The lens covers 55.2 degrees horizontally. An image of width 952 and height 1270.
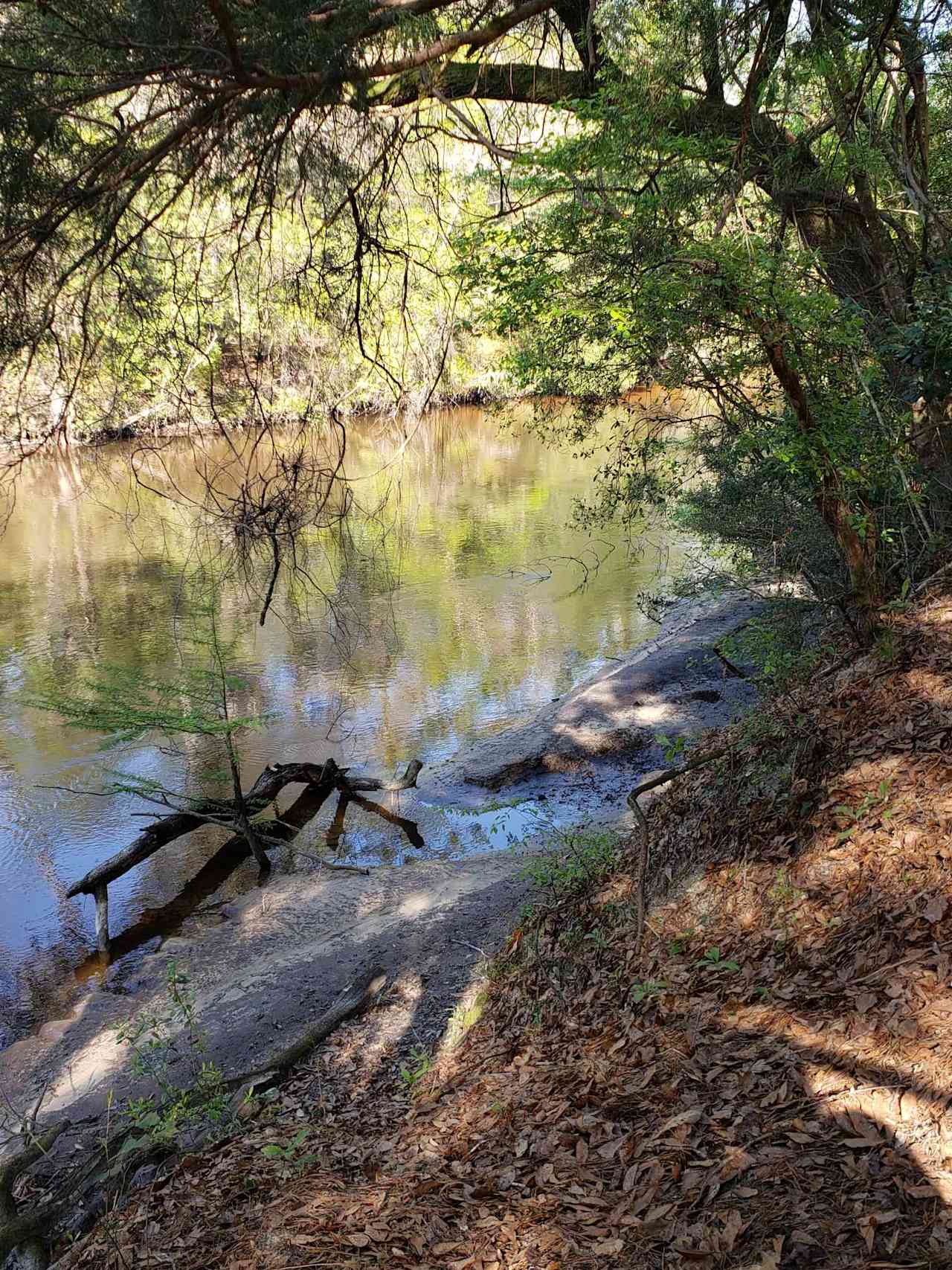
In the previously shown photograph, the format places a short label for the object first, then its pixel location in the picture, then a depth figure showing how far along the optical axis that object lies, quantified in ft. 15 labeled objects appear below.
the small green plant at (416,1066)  16.78
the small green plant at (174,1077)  15.62
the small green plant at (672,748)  20.44
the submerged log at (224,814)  29.12
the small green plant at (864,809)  15.11
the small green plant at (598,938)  17.19
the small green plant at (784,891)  14.71
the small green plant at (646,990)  14.39
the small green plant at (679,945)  15.33
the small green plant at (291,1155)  13.56
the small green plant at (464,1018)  17.81
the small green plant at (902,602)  19.62
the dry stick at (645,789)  16.78
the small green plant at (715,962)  14.10
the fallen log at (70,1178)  13.60
